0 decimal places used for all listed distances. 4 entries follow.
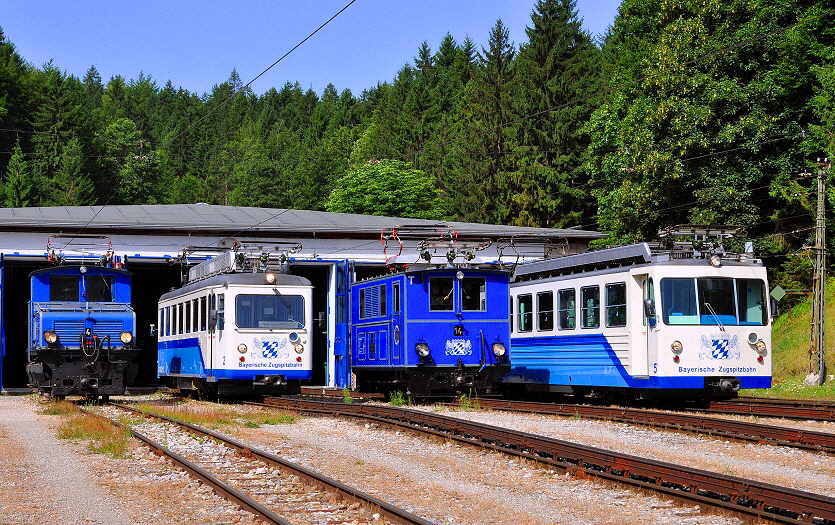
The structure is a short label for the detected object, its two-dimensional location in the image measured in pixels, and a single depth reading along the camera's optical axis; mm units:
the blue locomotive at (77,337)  24062
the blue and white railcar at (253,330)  23109
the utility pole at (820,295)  28219
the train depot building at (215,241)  33469
